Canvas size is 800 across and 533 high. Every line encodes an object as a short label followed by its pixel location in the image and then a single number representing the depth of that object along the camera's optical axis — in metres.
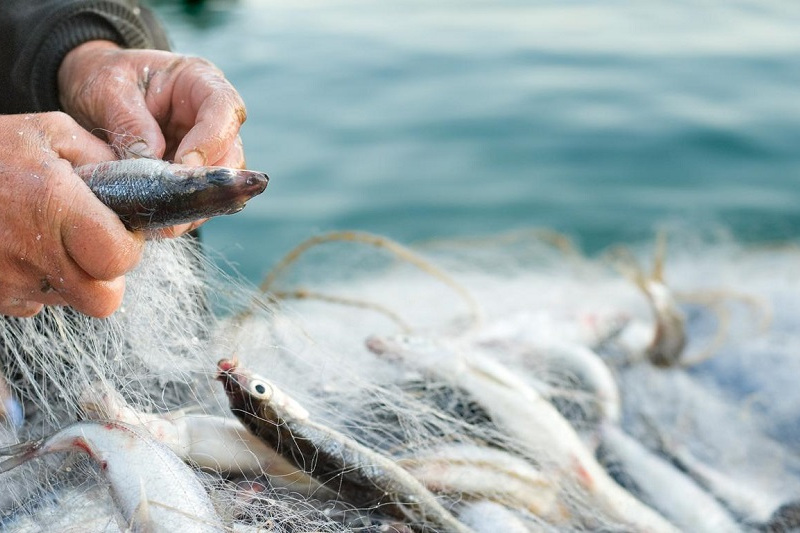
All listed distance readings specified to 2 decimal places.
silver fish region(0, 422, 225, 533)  0.82
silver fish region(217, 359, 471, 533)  0.90
